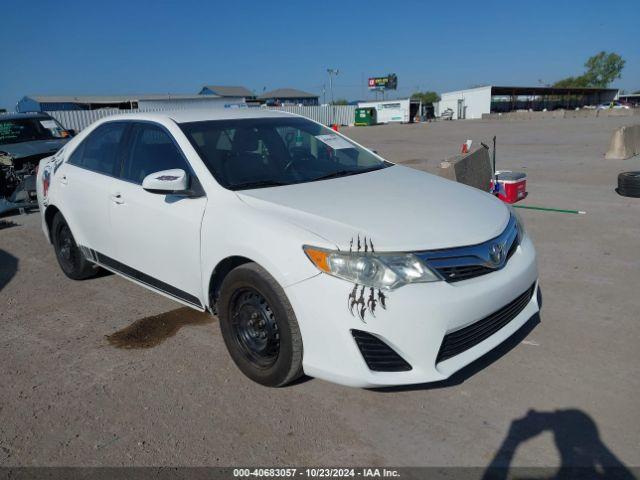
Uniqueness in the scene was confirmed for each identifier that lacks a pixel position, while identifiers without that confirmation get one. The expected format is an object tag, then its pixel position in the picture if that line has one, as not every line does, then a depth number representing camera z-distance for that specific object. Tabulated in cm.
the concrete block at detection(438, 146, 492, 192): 721
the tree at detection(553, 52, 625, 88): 10975
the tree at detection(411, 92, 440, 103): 13238
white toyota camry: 259
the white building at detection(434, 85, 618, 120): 7112
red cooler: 822
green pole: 749
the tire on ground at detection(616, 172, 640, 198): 824
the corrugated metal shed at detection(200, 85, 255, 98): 9027
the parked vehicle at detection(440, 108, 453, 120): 6675
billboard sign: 9569
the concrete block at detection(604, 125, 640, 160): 1367
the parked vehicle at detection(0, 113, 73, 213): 870
